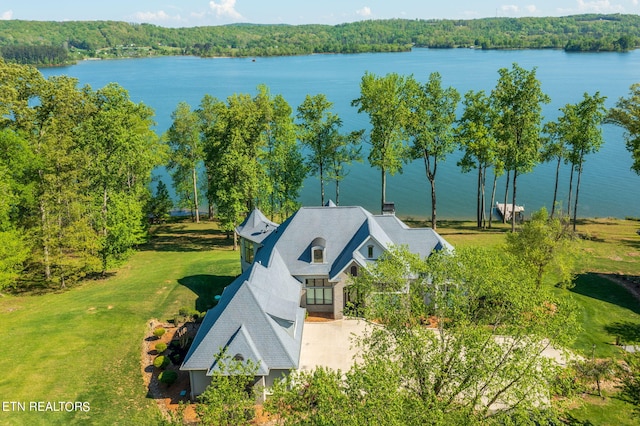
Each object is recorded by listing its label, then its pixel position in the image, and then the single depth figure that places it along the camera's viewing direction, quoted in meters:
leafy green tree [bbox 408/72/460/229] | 55.12
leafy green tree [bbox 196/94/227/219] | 54.41
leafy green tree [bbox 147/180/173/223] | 64.38
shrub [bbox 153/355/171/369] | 31.42
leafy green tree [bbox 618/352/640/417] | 21.59
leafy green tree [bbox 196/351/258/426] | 17.98
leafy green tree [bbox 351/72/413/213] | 54.78
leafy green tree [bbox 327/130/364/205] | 60.12
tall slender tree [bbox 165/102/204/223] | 65.12
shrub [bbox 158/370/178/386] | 29.89
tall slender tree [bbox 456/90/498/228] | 55.62
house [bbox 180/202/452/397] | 29.11
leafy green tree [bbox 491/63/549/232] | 53.53
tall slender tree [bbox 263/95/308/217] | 57.69
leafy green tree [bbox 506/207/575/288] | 35.41
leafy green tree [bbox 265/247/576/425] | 18.55
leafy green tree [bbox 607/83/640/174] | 52.15
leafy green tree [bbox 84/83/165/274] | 46.03
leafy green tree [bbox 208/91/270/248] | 52.44
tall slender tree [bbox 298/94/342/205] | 58.50
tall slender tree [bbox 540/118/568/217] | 56.91
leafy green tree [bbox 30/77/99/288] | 43.06
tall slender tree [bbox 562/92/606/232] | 53.50
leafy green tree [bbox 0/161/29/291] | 39.14
